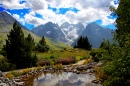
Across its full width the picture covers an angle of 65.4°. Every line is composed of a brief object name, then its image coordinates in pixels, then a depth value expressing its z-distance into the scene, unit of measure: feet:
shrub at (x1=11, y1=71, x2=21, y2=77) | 44.22
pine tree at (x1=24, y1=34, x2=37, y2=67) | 54.86
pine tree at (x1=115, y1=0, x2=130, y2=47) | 17.63
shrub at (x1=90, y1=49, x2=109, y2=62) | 18.97
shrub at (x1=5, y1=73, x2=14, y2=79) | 40.45
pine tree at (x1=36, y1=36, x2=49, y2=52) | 105.70
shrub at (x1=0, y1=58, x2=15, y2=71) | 49.69
